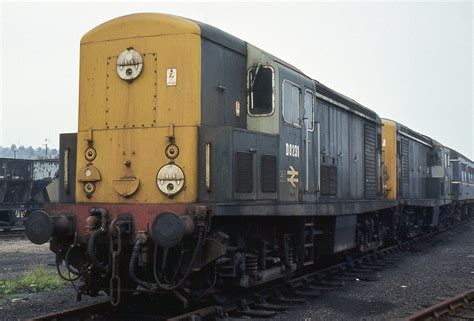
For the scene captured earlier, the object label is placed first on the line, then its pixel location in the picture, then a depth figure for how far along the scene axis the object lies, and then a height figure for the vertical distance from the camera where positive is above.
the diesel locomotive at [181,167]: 6.67 +0.42
